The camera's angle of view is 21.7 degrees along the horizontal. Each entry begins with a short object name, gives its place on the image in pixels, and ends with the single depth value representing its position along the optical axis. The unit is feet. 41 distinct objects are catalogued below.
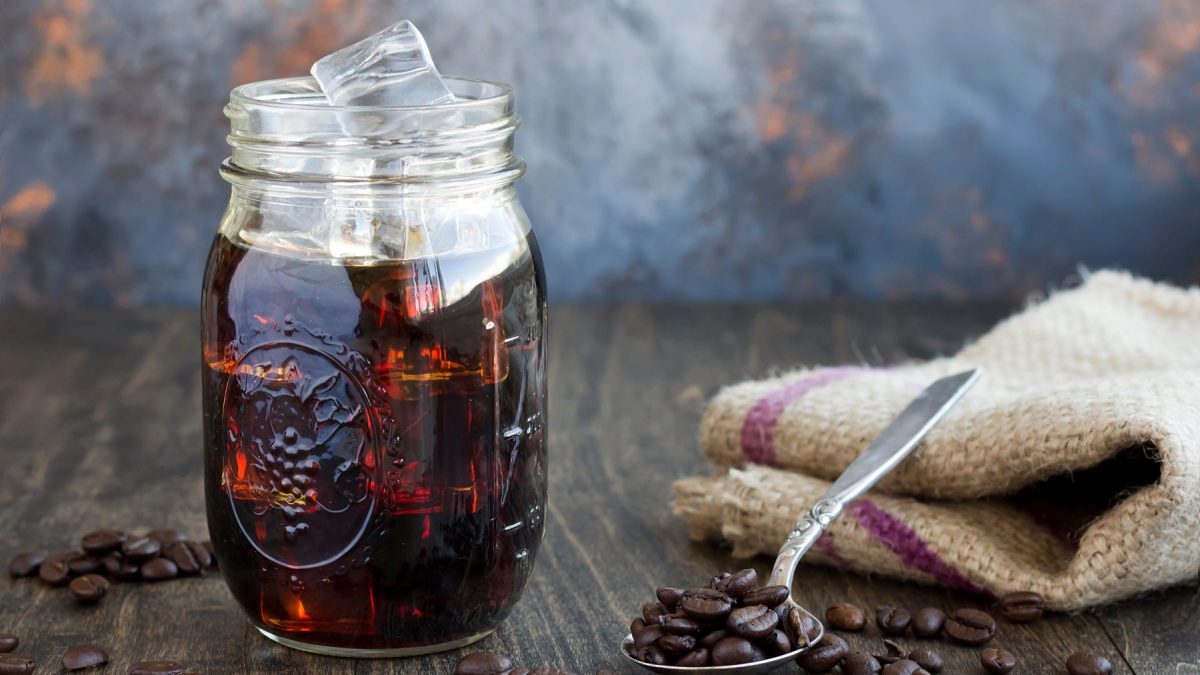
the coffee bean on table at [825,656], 2.34
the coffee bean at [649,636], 2.32
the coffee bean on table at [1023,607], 2.46
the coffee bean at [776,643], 2.32
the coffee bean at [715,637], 2.31
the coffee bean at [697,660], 2.30
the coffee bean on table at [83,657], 2.37
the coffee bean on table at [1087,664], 2.35
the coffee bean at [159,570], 2.55
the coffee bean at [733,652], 2.29
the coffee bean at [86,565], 2.56
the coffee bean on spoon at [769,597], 2.32
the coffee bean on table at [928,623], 2.44
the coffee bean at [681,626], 2.32
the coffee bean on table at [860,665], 2.34
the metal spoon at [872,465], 2.47
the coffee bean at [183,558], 2.57
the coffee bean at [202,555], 2.58
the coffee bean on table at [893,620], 2.45
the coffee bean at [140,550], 2.57
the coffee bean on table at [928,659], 2.37
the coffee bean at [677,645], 2.31
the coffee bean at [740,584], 2.33
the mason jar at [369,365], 2.29
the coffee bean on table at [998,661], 2.36
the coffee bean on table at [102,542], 2.57
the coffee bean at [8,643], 2.39
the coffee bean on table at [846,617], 2.46
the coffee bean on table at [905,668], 2.33
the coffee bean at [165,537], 2.60
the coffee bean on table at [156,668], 2.32
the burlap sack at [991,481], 2.46
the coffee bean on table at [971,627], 2.42
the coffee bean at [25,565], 2.56
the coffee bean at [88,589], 2.50
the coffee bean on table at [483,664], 2.32
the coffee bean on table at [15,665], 2.34
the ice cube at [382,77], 2.33
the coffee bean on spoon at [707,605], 2.31
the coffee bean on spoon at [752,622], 2.29
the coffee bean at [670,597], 2.35
